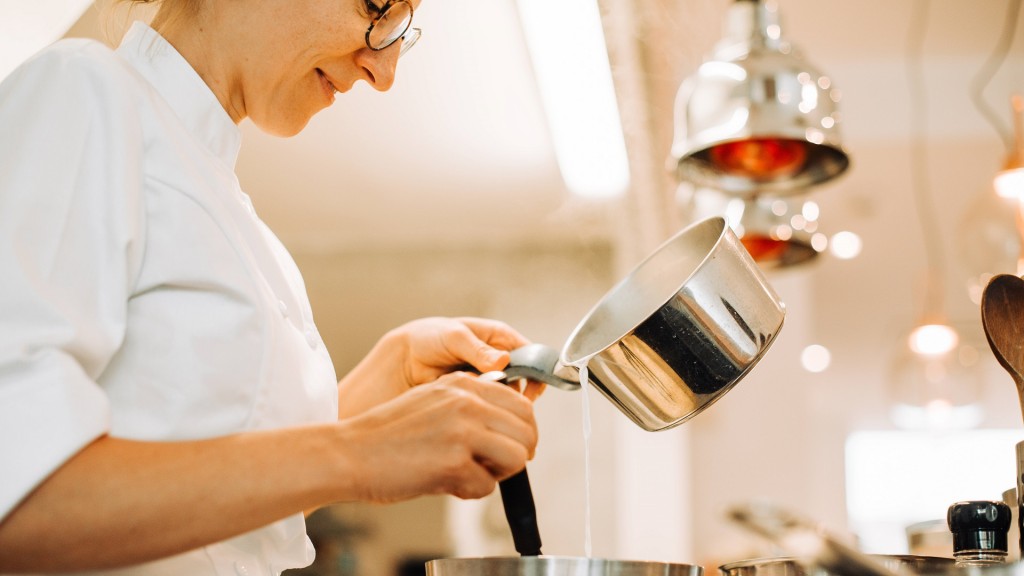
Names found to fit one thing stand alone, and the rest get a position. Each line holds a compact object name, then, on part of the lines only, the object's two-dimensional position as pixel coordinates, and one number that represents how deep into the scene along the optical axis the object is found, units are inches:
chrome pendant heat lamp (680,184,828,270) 94.6
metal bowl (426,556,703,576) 26.9
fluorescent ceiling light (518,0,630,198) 94.2
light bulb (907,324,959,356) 171.0
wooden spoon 33.1
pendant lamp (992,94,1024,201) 85.3
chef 24.9
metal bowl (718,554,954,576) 28.4
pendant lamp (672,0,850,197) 71.3
